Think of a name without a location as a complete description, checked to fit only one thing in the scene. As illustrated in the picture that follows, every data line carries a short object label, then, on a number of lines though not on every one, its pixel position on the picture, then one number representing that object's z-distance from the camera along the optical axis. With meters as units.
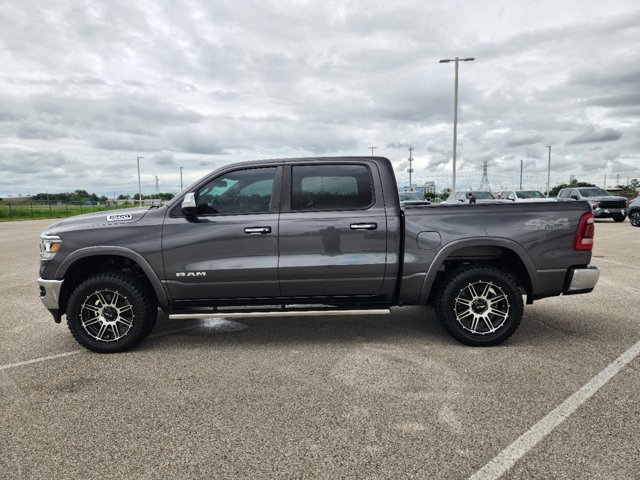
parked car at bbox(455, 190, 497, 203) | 28.48
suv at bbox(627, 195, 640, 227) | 18.83
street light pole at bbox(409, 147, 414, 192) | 82.12
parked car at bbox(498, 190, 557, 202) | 25.67
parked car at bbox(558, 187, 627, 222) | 21.95
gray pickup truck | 4.49
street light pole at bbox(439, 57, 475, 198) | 29.54
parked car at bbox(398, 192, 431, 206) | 25.11
